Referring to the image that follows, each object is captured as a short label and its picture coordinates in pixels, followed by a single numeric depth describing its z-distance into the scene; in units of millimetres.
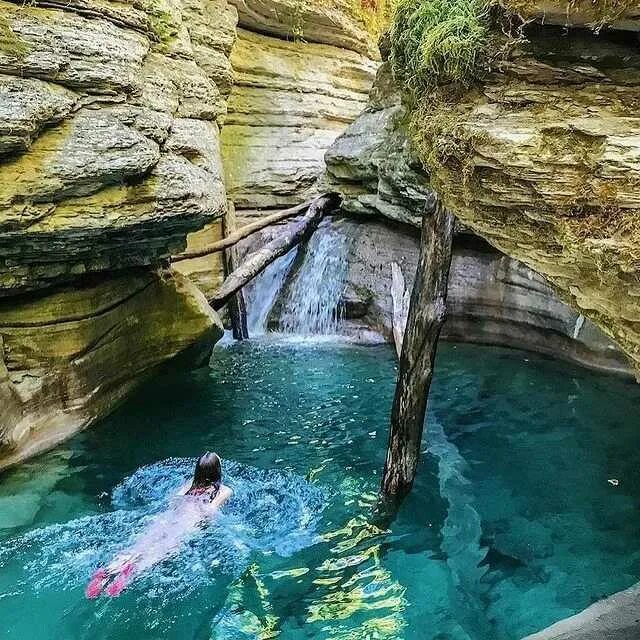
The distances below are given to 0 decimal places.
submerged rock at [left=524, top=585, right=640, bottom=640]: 4023
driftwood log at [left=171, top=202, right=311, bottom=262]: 11074
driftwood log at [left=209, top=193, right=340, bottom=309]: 10695
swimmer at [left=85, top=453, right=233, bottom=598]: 4863
